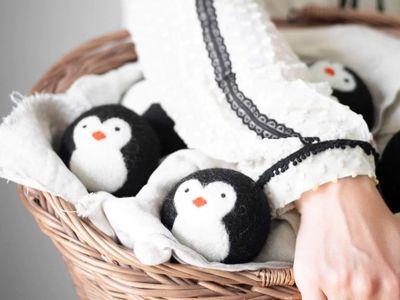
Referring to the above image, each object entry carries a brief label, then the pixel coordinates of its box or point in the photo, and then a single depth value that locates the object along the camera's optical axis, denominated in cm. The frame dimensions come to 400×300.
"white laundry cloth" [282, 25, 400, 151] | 84
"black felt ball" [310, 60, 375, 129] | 81
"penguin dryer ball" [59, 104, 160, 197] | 67
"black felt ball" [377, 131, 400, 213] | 71
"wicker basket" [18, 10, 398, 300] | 54
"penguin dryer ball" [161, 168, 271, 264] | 57
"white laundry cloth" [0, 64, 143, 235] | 62
